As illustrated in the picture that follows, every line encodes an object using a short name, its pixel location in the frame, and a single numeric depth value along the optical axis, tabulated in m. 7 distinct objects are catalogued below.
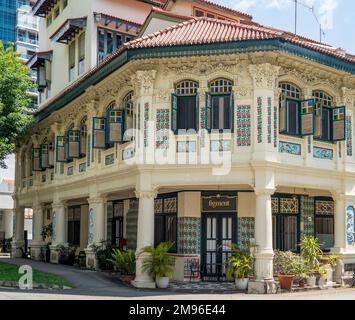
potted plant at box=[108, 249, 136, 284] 20.23
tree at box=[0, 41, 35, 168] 26.59
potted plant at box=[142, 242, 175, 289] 19.22
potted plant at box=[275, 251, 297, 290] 18.81
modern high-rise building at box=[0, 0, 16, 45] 75.69
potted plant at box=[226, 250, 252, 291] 18.75
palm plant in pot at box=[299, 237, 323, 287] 19.78
